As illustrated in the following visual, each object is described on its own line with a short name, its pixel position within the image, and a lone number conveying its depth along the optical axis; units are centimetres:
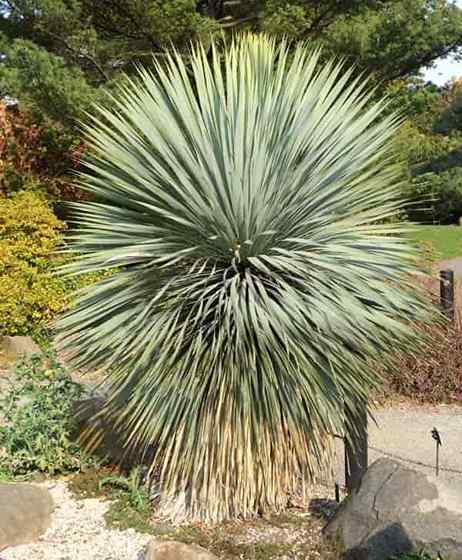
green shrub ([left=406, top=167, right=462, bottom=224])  1736
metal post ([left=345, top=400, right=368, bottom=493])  347
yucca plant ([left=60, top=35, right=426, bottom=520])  316
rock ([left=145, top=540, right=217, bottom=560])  284
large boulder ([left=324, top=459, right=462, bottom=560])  285
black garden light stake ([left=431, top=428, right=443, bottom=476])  333
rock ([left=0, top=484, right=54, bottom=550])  324
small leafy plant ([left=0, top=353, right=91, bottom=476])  397
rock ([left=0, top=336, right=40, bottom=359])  820
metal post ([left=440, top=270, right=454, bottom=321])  644
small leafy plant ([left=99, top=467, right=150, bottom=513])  357
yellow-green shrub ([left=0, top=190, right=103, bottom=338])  848
